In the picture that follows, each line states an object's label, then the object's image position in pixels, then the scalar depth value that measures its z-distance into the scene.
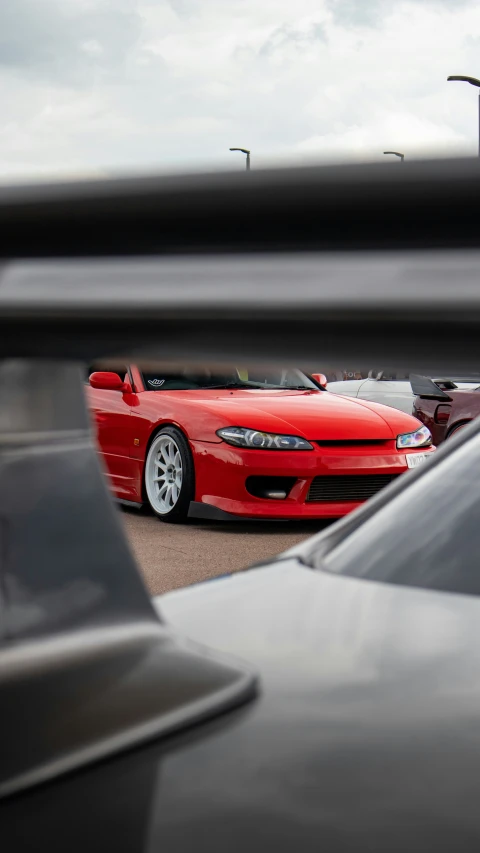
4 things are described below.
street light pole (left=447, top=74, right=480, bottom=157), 19.41
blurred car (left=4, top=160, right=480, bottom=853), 0.60
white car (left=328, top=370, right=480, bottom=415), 14.08
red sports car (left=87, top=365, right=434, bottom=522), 6.50
